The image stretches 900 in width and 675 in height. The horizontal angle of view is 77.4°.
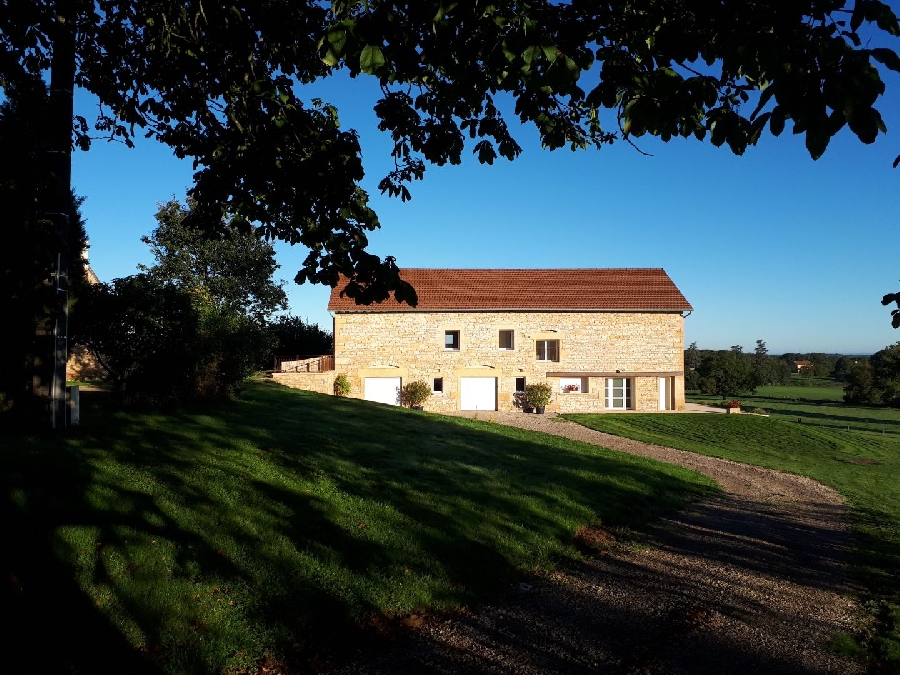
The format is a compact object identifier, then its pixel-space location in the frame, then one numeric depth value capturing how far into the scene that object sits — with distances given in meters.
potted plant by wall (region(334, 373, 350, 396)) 28.77
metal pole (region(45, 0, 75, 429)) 6.87
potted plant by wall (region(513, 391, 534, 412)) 30.14
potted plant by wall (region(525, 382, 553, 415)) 29.45
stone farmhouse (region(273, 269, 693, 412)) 29.62
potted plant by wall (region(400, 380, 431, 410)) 29.00
